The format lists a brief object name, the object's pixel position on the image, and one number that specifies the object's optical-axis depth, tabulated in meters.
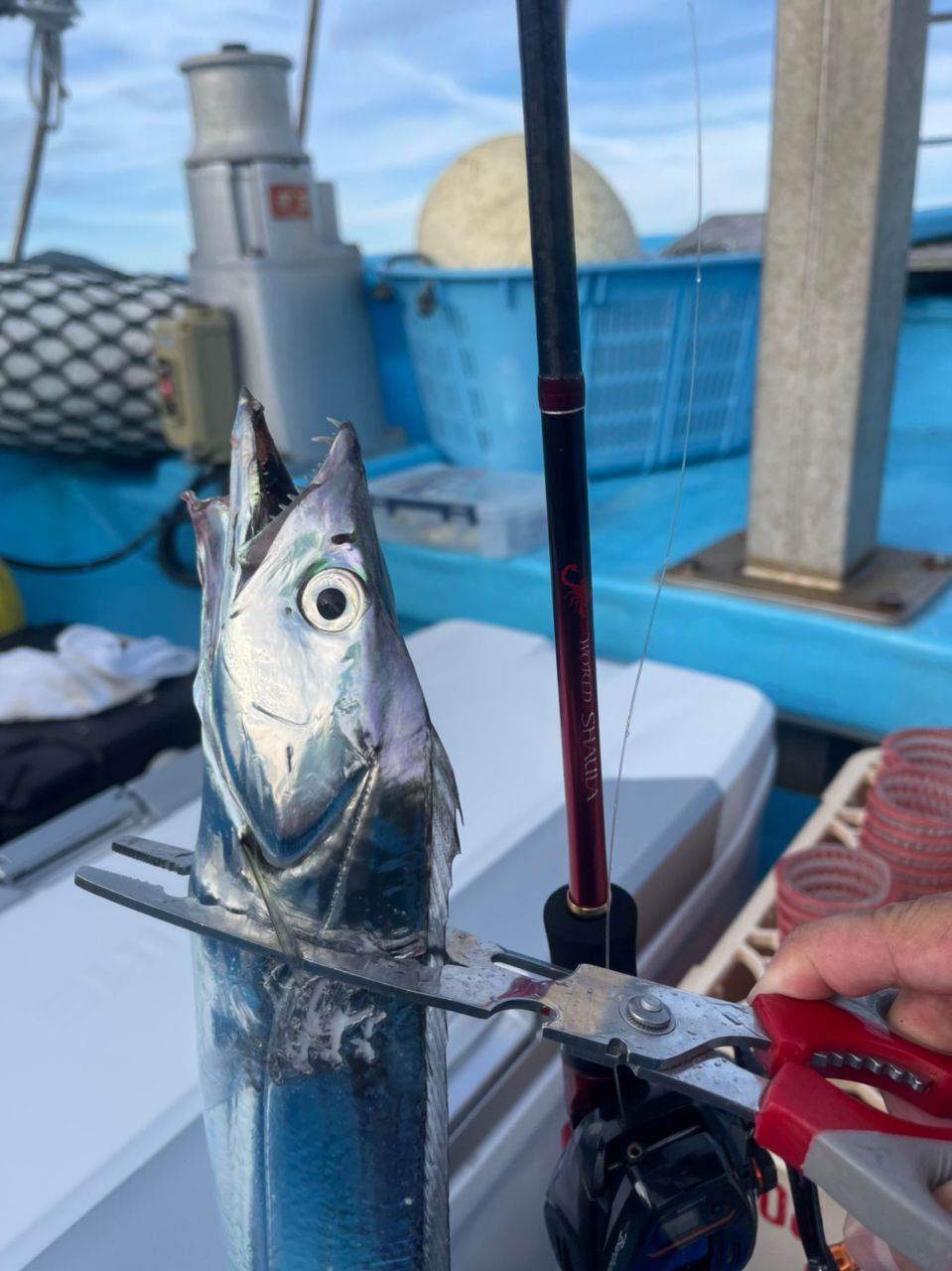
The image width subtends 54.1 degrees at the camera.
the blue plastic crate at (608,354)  1.57
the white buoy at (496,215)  1.80
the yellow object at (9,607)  1.77
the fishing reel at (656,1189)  0.43
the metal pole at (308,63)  2.57
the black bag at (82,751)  1.12
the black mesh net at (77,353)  1.94
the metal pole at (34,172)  2.48
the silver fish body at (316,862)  0.34
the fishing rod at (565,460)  0.36
